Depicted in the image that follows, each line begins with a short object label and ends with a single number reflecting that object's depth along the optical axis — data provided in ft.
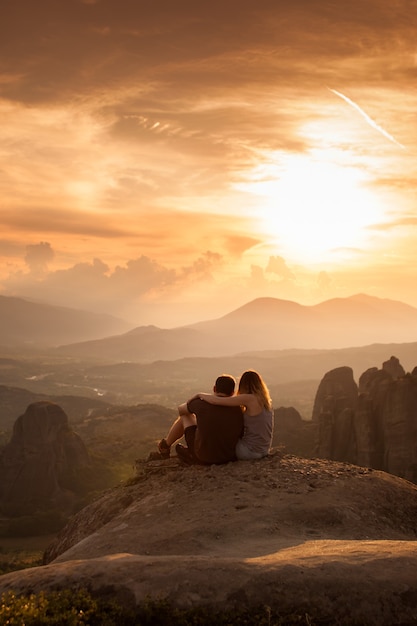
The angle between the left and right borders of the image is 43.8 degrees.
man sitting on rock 58.59
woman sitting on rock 57.98
